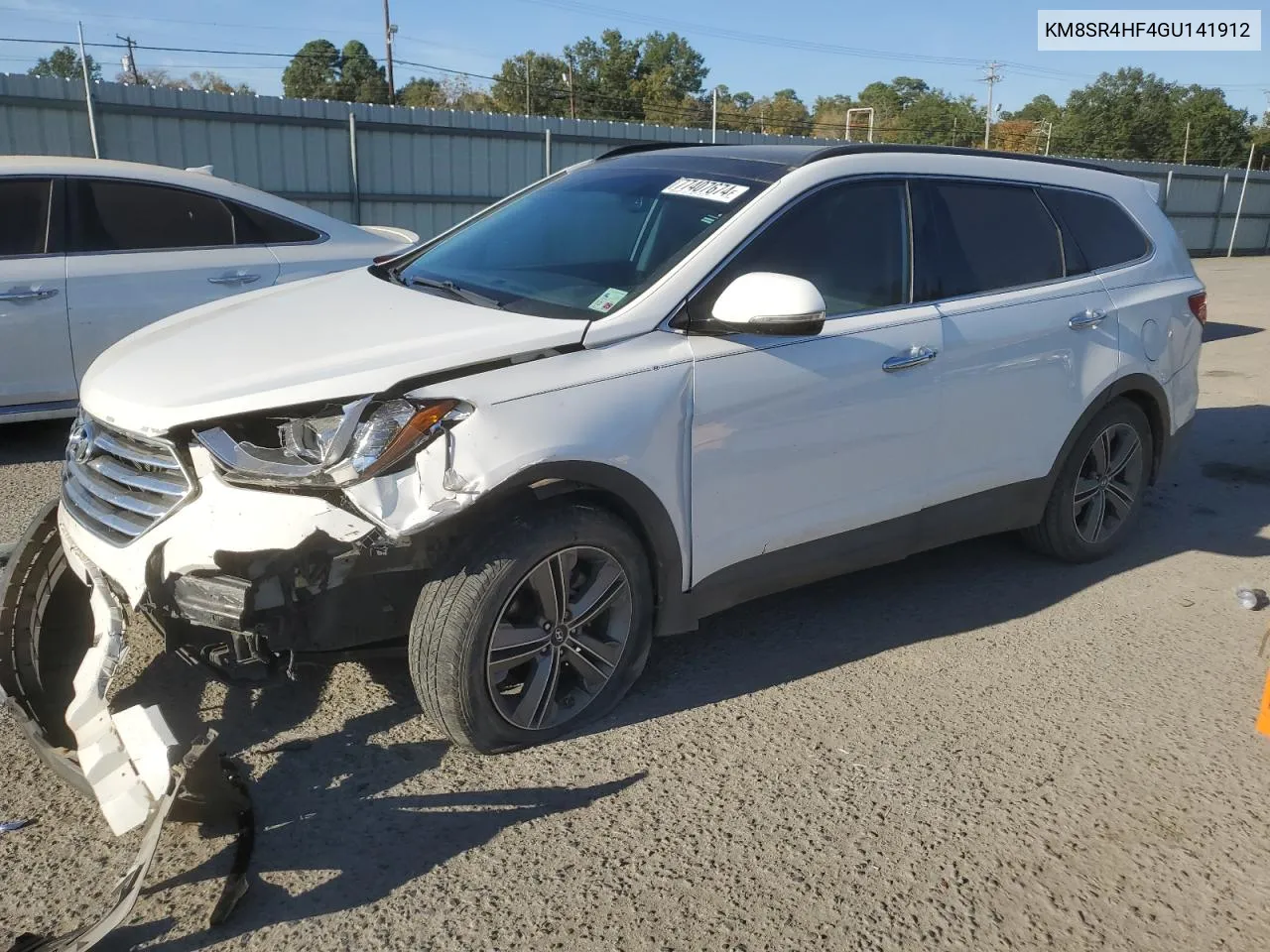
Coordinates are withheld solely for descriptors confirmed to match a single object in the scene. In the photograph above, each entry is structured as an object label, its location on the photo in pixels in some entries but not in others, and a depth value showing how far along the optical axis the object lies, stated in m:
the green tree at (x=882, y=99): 93.69
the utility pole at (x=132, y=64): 57.97
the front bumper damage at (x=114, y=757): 2.51
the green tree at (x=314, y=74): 76.25
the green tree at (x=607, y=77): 72.56
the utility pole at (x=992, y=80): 71.94
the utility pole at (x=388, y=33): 51.03
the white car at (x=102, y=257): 5.99
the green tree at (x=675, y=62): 78.85
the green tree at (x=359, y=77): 70.56
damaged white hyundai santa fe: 2.87
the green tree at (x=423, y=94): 75.25
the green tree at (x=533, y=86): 71.12
